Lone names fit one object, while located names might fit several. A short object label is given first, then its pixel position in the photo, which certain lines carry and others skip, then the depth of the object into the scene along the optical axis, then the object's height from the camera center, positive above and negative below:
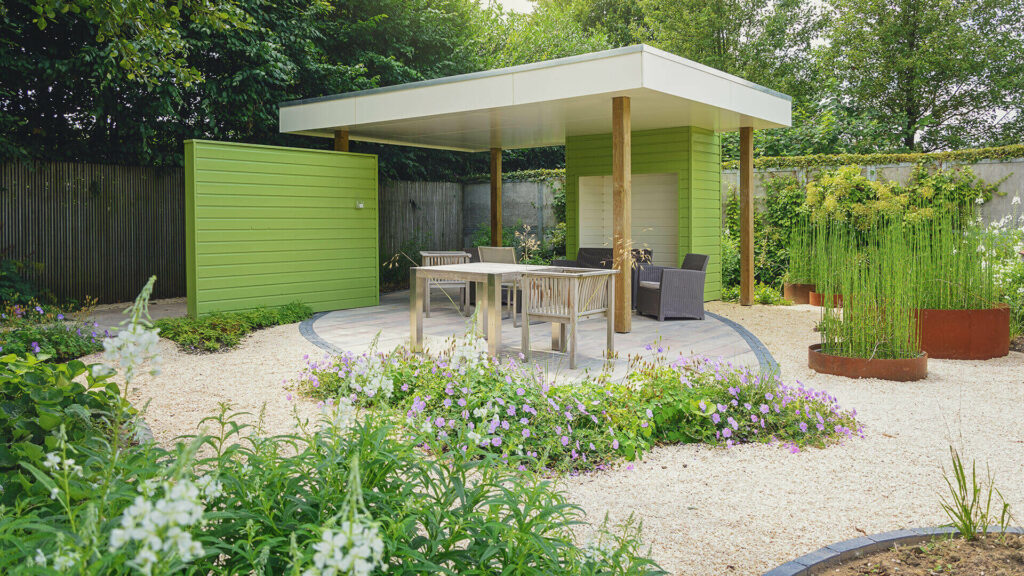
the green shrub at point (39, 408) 2.34 -0.48
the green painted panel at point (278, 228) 8.37 +0.41
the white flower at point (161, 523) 0.90 -0.30
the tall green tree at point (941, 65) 19.38 +4.96
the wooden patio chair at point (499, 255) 9.16 +0.09
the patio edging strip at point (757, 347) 6.22 -0.75
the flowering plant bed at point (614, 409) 3.78 -0.77
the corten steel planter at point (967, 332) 6.67 -0.59
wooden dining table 5.96 -0.19
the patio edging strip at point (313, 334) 6.88 -0.69
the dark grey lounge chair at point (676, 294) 8.55 -0.34
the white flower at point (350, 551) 0.94 -0.35
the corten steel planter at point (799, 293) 10.74 -0.41
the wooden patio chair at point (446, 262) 8.93 +0.01
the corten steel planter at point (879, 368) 5.80 -0.78
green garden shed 7.62 +1.71
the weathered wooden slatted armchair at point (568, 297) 5.93 -0.27
